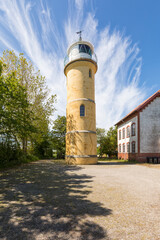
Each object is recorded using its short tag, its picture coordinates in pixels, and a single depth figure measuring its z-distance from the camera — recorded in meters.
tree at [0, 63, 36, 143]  9.32
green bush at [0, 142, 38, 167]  11.72
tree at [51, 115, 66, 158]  26.11
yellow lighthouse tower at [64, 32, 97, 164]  15.89
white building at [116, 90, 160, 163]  19.38
